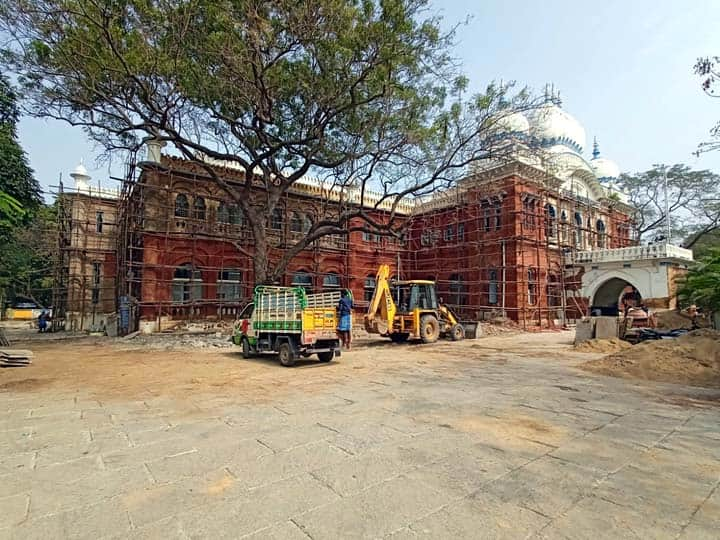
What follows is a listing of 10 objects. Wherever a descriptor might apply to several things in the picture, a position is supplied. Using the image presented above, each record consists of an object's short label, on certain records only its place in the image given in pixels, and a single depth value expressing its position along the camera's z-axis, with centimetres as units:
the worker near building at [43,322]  2259
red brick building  1833
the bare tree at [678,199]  2936
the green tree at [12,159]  1357
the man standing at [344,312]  1097
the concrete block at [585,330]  1394
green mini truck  970
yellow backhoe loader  1494
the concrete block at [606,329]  1377
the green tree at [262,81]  1108
